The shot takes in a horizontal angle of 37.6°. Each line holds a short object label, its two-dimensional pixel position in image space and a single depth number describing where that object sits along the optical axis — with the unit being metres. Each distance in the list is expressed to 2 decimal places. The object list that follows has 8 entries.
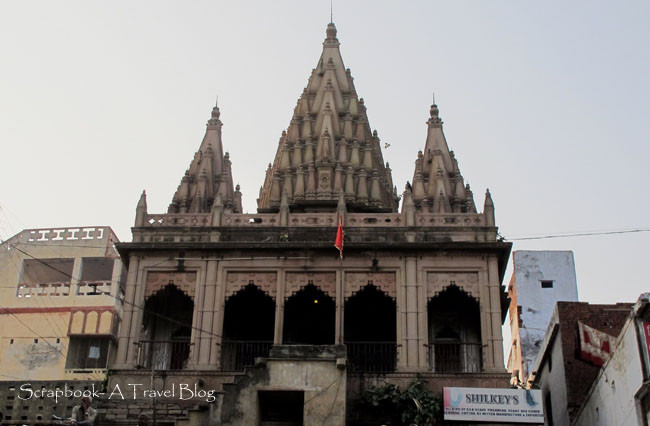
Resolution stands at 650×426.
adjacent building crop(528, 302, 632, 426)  31.69
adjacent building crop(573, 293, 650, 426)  22.83
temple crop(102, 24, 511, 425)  26.77
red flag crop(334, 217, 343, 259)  30.17
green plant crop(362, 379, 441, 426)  27.27
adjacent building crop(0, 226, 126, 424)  45.38
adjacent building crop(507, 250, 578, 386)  49.41
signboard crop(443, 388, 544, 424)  27.41
